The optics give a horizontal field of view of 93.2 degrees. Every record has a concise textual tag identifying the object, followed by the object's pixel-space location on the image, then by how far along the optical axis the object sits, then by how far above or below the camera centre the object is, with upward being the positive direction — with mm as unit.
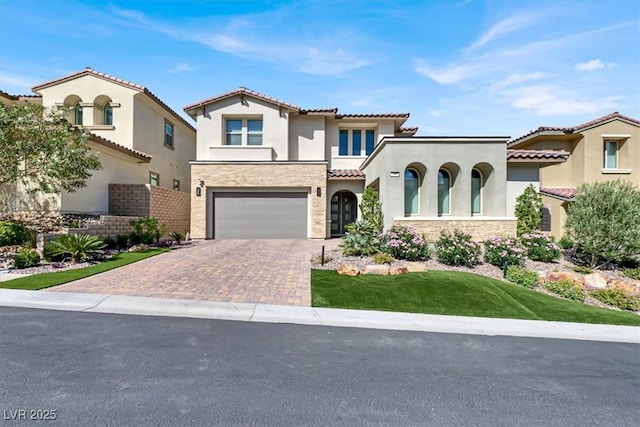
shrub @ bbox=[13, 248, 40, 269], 9125 -1489
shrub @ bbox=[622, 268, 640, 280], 10367 -2019
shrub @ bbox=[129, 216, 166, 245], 13961 -914
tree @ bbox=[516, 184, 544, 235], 13367 +157
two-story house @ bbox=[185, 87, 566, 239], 12609 +2013
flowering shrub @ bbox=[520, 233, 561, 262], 11242 -1271
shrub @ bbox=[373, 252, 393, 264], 10125 -1544
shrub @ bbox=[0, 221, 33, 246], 10062 -799
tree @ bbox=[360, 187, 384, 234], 13227 +224
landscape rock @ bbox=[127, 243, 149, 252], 12670 -1561
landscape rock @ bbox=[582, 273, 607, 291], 8891 -2001
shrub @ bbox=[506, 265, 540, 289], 8953 -1903
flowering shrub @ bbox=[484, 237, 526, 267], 10250 -1322
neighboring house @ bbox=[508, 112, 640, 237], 18031 +4102
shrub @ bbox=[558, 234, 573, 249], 12415 -1250
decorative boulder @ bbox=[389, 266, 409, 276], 9184 -1745
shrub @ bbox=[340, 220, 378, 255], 11247 -1089
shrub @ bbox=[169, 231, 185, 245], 15398 -1301
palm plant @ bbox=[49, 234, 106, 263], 9961 -1179
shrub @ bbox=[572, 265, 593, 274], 10305 -1905
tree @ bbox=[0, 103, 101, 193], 10125 +2182
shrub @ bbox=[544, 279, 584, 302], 8250 -2099
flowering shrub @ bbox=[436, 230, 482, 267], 10227 -1270
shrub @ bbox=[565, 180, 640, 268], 10383 -263
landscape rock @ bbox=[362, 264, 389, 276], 9203 -1741
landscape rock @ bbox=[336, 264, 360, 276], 9171 -1760
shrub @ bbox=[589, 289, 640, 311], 7695 -2207
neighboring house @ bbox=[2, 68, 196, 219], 14930 +5398
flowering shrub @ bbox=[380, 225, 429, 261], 10602 -1160
